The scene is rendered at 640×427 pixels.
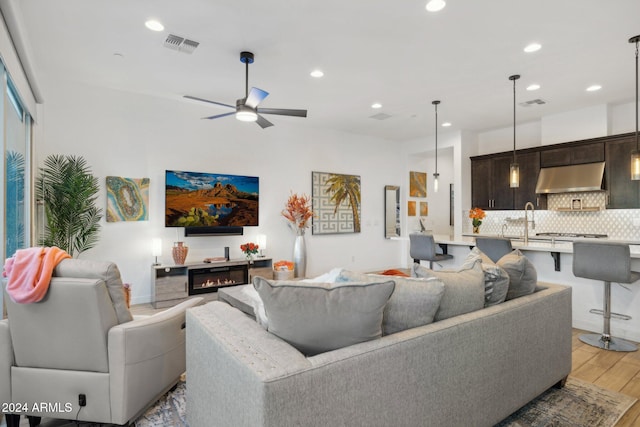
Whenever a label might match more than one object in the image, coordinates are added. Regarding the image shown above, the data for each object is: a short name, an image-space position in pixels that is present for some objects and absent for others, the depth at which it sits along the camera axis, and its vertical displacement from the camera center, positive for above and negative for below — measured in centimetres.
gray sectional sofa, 117 -65
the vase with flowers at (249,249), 543 -54
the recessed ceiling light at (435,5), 276 +169
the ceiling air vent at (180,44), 330 +168
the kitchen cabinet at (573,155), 529 +95
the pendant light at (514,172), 425 +53
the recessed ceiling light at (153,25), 303 +170
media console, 469 -90
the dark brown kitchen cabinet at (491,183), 639 +60
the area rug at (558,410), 206 -123
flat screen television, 502 +21
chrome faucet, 630 -9
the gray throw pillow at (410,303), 160 -41
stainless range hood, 521 +57
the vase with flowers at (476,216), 543 -2
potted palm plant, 405 +16
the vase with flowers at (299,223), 603 -14
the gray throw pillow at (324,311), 139 -39
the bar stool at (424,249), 453 -45
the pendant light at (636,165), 322 +46
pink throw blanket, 176 -30
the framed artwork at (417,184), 798 +72
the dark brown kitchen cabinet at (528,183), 600 +56
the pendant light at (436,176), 523 +59
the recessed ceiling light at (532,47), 345 +169
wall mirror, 770 +9
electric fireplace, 496 -93
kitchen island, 344 -78
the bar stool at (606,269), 309 -51
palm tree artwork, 667 +24
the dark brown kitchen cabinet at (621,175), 496 +58
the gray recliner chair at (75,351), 182 -73
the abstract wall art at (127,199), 466 +23
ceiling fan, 344 +112
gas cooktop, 547 -34
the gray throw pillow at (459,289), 175 -39
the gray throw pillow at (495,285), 201 -41
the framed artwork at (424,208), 819 +15
